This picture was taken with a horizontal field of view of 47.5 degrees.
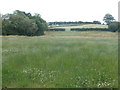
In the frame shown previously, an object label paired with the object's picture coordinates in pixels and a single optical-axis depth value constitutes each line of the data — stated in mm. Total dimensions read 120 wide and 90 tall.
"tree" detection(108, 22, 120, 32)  42139
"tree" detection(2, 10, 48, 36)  40400
